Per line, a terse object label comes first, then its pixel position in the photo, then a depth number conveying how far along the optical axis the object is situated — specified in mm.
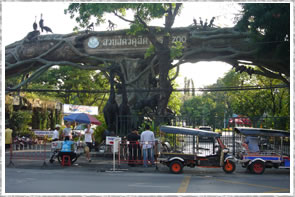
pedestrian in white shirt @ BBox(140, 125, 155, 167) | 14609
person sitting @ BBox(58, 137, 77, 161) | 15039
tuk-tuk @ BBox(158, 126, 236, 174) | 13562
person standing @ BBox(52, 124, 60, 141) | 17519
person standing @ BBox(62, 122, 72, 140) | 15812
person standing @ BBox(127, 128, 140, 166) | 15094
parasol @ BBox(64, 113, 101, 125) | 18953
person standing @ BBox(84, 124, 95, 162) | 16312
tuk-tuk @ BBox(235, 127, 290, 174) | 13664
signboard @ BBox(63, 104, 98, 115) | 24312
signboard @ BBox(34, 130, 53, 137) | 15309
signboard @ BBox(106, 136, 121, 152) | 14188
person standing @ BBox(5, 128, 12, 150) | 15266
